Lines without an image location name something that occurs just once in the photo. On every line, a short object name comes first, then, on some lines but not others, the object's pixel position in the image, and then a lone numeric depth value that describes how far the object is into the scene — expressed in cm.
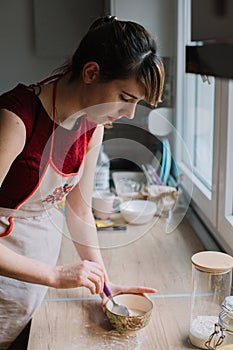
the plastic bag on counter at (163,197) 195
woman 112
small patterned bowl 113
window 154
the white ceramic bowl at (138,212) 189
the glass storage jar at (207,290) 110
